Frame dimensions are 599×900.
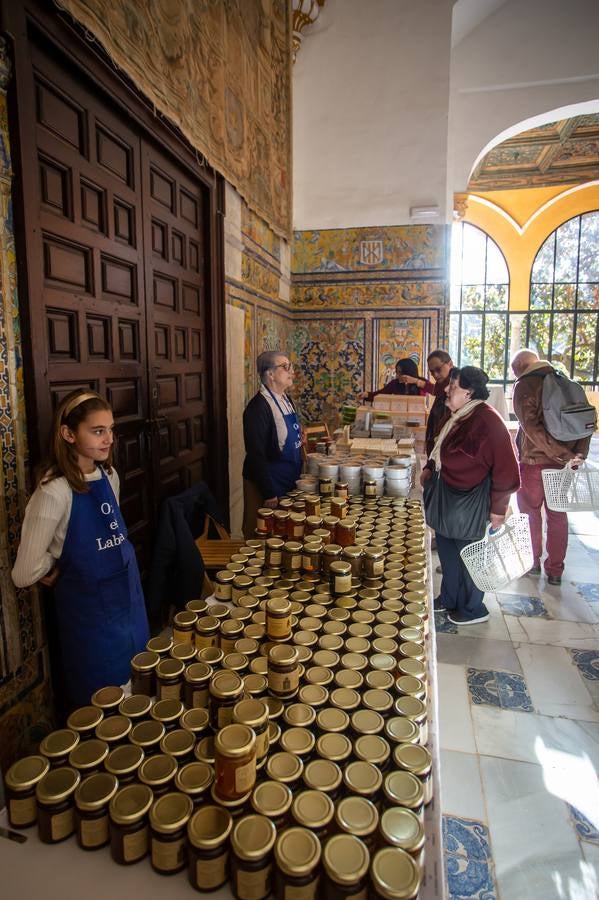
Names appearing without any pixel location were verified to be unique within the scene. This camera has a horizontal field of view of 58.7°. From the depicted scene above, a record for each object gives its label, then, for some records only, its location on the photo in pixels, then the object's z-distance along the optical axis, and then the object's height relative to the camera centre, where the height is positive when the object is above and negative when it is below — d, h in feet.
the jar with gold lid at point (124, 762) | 3.74 -2.67
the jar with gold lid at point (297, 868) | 3.07 -2.76
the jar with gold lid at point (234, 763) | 3.43 -2.45
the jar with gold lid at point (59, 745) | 3.85 -2.64
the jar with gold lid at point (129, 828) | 3.36 -2.78
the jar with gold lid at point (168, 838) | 3.34 -2.83
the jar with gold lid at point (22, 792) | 3.60 -2.72
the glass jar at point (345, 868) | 3.04 -2.78
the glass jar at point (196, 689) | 4.63 -2.62
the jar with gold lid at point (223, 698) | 4.15 -2.43
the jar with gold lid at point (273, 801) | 3.44 -2.72
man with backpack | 13.92 -1.22
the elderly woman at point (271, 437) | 12.73 -1.22
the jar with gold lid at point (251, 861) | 3.15 -2.81
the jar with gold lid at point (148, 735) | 4.02 -2.66
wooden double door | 7.70 +2.05
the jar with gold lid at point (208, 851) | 3.24 -2.82
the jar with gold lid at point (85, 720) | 4.14 -2.62
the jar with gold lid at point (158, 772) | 3.65 -2.68
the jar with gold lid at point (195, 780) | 3.59 -2.70
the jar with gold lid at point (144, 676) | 4.83 -2.62
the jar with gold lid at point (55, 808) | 3.50 -2.76
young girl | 6.56 -2.12
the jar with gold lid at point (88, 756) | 3.77 -2.65
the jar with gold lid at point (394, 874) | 3.00 -2.82
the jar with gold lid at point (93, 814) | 3.46 -2.76
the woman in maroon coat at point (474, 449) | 11.61 -1.38
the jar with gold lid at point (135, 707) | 4.33 -2.63
